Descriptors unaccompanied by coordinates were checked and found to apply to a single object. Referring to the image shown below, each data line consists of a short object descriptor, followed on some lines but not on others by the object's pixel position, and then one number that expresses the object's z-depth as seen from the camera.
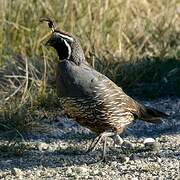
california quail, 10.78
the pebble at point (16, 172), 10.44
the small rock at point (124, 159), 10.84
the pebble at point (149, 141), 11.72
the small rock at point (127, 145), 11.65
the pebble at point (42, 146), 11.95
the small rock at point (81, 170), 10.41
